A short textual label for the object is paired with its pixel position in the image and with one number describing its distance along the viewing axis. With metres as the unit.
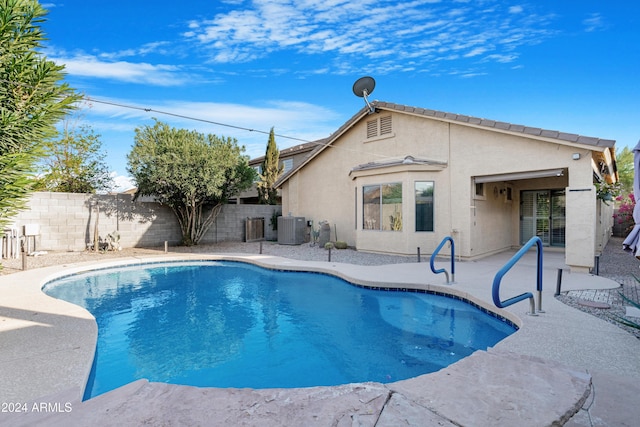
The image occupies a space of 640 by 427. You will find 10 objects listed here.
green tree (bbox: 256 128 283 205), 24.70
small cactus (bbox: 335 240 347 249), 14.61
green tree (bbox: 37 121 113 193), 17.44
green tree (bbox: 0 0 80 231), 4.37
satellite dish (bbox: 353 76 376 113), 13.55
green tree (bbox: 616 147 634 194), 28.52
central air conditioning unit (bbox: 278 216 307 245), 16.17
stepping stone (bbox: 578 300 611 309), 5.74
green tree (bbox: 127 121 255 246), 12.99
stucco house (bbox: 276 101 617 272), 9.01
